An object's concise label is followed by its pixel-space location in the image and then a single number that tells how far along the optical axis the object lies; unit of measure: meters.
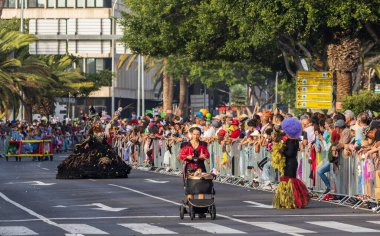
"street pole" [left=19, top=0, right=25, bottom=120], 94.61
